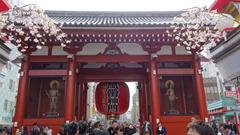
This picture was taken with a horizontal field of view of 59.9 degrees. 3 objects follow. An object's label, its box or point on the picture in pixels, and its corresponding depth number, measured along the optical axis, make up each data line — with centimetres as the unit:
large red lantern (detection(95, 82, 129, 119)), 1257
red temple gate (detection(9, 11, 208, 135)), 953
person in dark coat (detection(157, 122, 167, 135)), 907
